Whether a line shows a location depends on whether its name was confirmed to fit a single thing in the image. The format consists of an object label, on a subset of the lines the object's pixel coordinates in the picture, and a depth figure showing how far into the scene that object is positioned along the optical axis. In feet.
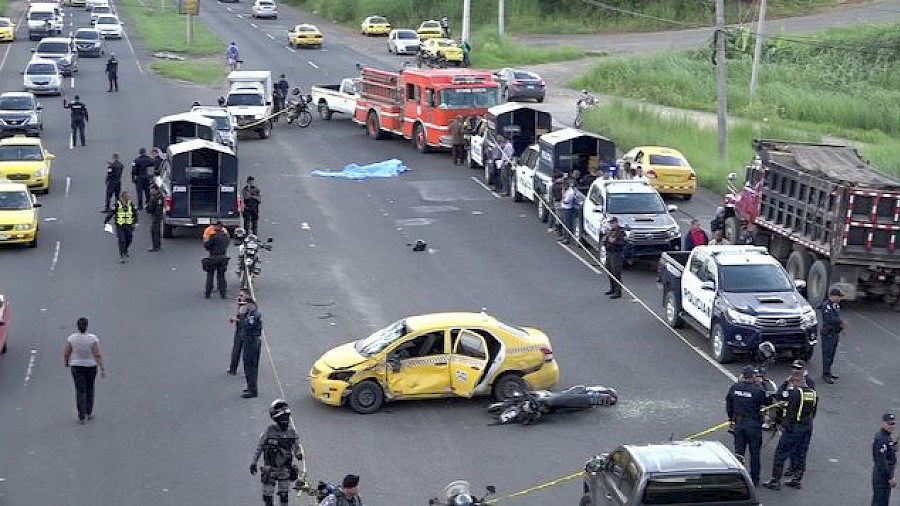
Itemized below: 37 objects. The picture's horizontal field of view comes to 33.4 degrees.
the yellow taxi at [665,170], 130.41
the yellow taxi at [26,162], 127.65
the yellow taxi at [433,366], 70.08
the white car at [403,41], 258.37
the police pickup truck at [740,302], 77.36
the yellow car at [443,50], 235.61
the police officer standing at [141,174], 121.60
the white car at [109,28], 280.31
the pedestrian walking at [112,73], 200.95
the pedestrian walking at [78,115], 154.10
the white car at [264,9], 326.24
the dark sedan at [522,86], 200.34
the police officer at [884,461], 54.70
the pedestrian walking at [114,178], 119.55
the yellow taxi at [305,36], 269.56
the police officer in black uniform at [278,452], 54.75
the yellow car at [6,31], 262.88
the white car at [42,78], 196.03
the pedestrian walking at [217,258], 93.25
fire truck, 150.30
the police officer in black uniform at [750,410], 59.93
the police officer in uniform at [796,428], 59.52
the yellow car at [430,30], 280.16
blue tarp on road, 143.33
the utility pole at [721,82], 140.97
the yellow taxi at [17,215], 106.52
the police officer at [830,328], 75.31
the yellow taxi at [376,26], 297.12
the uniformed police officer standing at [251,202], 111.14
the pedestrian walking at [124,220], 103.24
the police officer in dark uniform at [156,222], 108.37
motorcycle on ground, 68.44
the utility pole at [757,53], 184.96
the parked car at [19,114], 157.17
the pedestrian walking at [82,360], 67.67
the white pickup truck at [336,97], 178.91
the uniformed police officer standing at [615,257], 94.99
